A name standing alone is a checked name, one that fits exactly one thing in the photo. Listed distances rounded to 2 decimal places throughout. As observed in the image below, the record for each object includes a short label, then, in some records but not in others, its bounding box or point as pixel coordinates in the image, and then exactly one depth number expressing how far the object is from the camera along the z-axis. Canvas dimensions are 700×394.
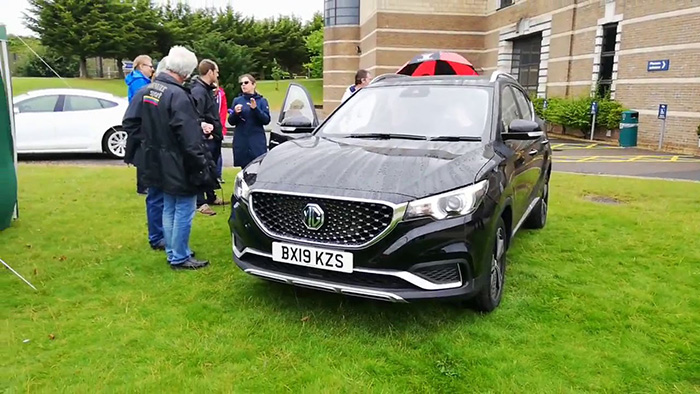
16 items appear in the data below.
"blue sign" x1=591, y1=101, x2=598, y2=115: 18.34
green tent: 4.96
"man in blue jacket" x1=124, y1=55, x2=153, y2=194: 7.11
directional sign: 15.91
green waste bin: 16.97
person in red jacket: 7.64
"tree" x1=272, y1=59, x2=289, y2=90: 50.10
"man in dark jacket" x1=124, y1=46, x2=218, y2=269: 4.01
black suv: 3.06
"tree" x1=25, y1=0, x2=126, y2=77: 39.09
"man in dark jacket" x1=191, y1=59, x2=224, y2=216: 5.59
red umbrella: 10.34
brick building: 15.64
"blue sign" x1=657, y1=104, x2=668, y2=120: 15.51
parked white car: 10.66
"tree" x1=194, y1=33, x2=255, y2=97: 27.33
